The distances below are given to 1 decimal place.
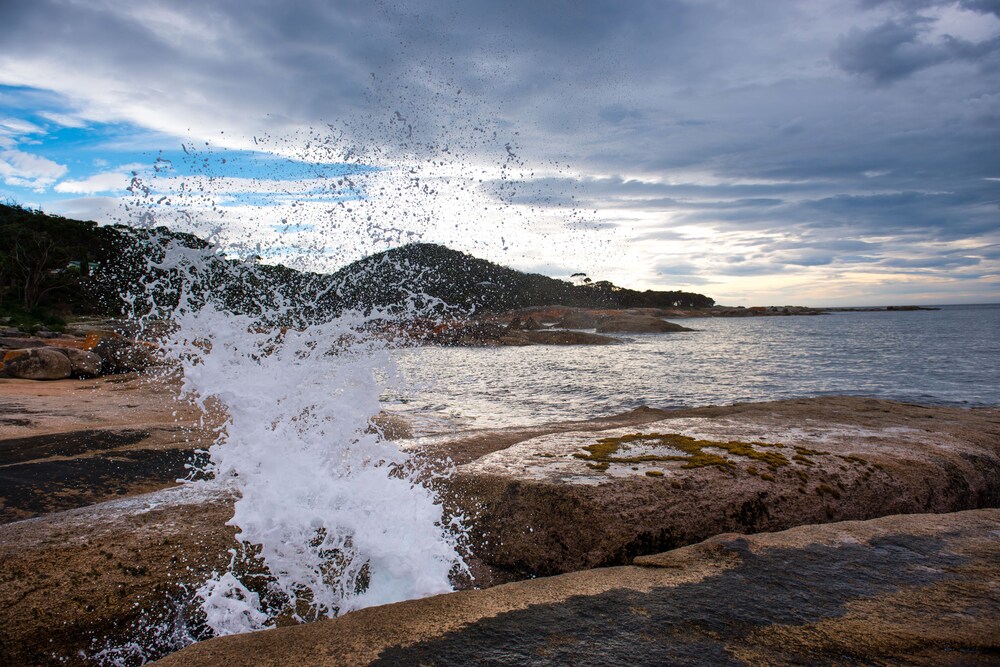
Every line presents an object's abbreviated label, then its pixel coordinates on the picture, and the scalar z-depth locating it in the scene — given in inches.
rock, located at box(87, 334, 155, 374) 563.5
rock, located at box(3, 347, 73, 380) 474.9
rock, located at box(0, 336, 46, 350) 653.9
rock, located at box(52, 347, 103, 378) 513.7
